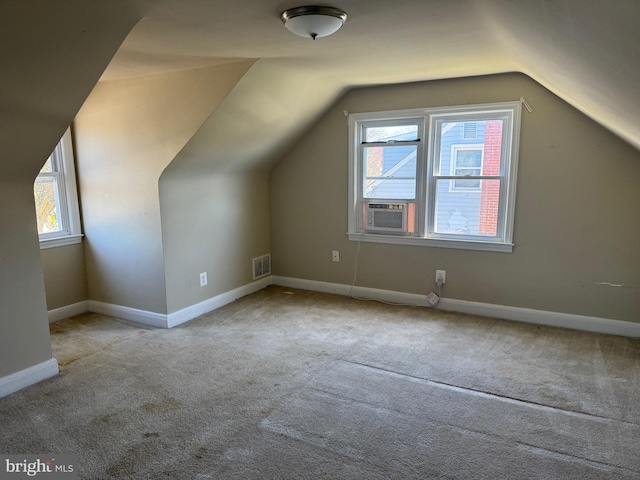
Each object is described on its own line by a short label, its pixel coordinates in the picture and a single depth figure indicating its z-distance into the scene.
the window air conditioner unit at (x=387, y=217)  4.10
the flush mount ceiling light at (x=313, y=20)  1.98
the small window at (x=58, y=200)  3.68
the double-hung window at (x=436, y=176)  3.65
